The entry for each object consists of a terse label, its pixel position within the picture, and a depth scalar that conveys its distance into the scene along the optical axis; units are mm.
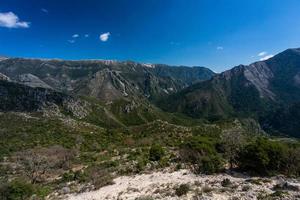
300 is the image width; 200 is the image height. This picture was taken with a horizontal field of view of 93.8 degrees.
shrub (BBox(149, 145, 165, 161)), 21787
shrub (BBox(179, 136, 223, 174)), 16733
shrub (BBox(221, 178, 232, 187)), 13544
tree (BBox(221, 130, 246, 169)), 17792
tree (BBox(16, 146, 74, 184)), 21361
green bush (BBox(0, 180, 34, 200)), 14915
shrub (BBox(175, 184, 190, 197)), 12660
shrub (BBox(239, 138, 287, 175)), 15670
